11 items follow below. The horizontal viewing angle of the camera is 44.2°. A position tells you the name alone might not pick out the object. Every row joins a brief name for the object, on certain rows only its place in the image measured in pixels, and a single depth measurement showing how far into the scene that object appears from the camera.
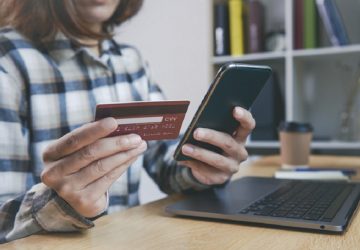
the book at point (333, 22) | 1.69
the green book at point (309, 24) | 1.78
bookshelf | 1.79
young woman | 0.56
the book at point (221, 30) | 1.93
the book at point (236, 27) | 1.89
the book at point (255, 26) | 1.86
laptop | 0.59
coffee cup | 1.20
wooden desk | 0.53
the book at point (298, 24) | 1.79
